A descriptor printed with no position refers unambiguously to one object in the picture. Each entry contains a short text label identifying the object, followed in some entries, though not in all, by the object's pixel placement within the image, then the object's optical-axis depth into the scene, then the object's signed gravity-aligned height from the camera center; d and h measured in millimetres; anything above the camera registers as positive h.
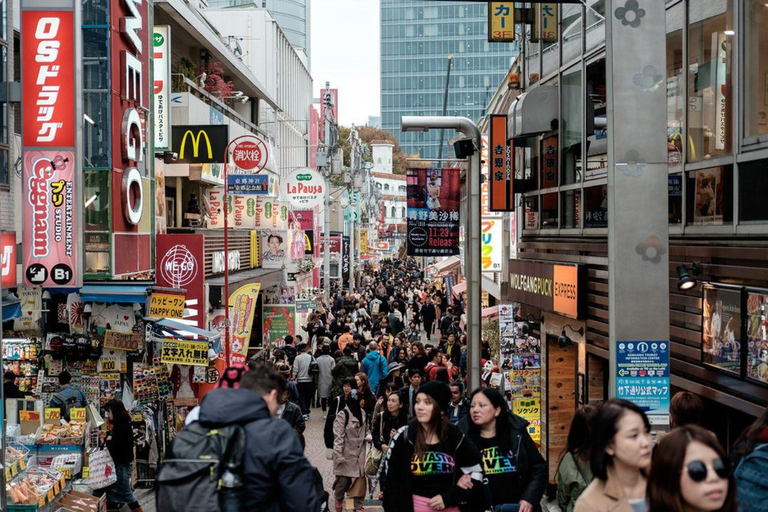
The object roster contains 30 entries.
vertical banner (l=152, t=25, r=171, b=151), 19281 +3066
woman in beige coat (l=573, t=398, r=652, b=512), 4562 -1124
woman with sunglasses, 3598 -932
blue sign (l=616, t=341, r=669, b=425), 7445 -1103
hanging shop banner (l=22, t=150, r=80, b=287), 12750 +89
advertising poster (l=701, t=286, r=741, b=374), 8500 -898
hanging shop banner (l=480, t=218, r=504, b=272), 25391 -314
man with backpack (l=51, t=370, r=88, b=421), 12689 -2192
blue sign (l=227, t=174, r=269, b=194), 22828 +1233
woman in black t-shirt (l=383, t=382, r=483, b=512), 6430 -1611
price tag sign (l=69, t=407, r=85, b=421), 11898 -2233
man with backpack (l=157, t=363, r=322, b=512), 4145 -1010
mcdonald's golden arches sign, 20688 +2015
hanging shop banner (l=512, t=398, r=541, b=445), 14523 -2718
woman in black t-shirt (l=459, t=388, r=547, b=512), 6727 -1573
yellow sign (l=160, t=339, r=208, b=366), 14234 -1749
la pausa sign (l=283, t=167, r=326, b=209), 32031 +1591
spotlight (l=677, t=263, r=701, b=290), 9023 -424
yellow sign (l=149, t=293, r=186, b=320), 14469 -1082
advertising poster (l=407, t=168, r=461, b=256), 16656 +407
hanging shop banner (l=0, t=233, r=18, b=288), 12688 -316
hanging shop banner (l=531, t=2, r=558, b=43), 15539 +3426
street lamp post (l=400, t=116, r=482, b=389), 12953 -30
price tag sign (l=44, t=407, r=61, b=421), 11766 -2207
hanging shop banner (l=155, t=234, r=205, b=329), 17312 -591
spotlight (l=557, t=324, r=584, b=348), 13789 -1546
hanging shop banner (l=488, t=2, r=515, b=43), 16453 +3652
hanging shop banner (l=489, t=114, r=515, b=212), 14914 +1044
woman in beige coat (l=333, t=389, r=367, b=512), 11688 -2631
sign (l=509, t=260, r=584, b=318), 12961 -806
